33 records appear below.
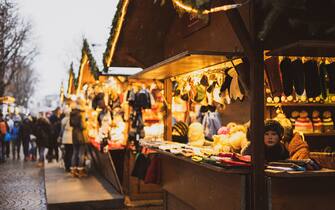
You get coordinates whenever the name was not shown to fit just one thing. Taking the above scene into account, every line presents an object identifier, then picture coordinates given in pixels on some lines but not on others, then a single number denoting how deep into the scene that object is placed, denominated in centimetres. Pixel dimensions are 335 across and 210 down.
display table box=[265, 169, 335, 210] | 508
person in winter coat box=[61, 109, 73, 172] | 1408
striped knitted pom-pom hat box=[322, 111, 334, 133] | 908
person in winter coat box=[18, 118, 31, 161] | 1946
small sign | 748
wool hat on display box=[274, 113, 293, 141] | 706
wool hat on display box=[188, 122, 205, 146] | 853
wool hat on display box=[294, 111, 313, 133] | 894
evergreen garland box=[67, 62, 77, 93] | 1823
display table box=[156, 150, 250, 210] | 523
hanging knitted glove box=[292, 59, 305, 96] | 563
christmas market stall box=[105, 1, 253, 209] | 575
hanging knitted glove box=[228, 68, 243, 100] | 641
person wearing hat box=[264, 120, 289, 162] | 566
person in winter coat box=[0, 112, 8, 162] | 1894
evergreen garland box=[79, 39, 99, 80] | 1052
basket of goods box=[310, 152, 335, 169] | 829
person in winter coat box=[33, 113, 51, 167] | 1738
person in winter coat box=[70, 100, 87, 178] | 1326
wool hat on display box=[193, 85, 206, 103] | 798
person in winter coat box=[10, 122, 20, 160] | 2120
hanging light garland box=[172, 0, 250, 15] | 475
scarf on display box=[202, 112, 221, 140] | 1041
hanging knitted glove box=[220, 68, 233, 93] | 666
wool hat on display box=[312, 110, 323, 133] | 903
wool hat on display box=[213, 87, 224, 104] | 733
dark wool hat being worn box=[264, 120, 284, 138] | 569
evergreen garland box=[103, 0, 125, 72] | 907
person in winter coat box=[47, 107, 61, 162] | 1775
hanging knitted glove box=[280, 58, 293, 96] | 566
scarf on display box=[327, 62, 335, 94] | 582
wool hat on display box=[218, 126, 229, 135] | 775
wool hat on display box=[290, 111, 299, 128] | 905
